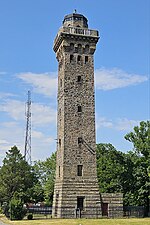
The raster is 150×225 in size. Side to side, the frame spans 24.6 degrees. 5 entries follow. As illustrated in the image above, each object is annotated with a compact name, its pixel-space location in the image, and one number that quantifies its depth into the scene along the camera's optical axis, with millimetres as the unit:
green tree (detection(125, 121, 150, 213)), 43172
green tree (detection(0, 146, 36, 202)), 45594
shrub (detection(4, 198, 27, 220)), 35906
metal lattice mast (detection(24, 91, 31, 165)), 58875
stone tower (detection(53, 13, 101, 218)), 36688
